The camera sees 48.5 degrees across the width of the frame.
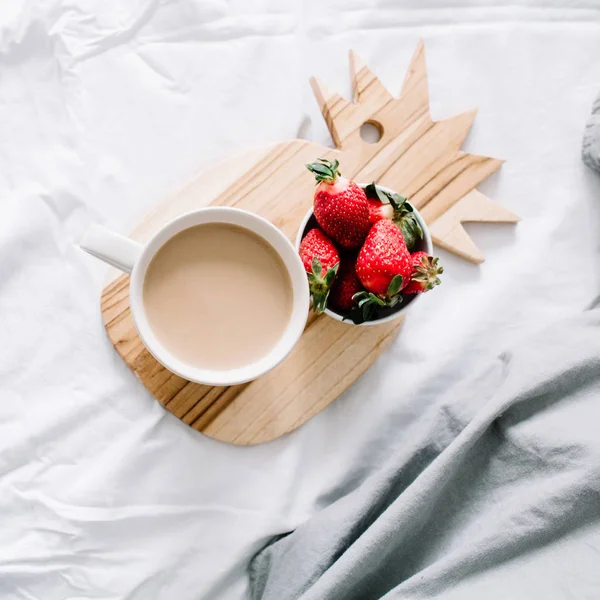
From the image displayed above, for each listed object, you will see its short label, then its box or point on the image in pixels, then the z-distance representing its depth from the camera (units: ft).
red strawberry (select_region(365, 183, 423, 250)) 2.42
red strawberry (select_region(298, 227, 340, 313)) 2.35
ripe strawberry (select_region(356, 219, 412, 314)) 2.26
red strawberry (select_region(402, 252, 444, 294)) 2.34
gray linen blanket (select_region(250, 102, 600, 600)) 2.31
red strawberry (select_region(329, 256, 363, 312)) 2.42
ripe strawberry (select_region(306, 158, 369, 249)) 2.33
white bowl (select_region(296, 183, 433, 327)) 2.42
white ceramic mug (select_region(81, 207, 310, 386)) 2.19
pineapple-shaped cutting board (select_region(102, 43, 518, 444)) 2.57
